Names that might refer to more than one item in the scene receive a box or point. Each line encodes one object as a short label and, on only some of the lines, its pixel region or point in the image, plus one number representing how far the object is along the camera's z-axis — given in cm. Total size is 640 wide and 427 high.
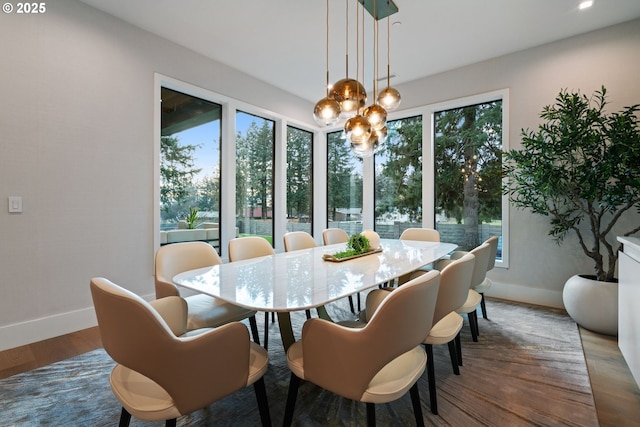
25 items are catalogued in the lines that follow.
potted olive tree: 254
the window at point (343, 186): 521
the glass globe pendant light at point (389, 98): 252
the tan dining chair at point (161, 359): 97
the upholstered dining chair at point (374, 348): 108
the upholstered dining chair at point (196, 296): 182
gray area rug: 156
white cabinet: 178
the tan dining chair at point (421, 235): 346
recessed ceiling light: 268
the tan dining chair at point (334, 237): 343
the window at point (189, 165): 345
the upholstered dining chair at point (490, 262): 241
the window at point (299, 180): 495
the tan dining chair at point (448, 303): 150
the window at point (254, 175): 424
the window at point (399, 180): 446
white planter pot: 252
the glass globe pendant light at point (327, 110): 226
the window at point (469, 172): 384
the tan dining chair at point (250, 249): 242
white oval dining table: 132
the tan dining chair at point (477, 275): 204
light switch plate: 236
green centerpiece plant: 243
